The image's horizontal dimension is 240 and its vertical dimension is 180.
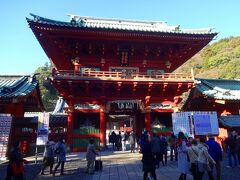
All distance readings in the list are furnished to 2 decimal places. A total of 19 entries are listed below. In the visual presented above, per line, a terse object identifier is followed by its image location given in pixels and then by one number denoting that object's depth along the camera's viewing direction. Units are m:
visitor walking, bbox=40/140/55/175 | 9.45
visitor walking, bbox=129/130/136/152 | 15.40
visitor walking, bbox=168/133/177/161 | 12.20
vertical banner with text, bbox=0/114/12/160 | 12.48
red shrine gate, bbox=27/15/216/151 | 15.01
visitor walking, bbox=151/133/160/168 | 10.17
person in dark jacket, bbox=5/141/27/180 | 6.83
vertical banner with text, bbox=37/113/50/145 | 11.63
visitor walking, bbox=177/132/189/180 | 7.33
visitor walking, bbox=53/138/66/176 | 9.58
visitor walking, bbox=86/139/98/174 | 9.55
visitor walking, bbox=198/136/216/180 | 6.79
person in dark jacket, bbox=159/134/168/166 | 10.82
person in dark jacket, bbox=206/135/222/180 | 7.82
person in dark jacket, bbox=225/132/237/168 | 10.49
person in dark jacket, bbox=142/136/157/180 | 7.54
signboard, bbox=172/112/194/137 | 12.32
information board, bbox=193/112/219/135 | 12.04
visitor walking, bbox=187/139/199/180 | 7.07
